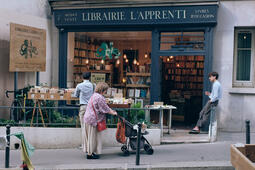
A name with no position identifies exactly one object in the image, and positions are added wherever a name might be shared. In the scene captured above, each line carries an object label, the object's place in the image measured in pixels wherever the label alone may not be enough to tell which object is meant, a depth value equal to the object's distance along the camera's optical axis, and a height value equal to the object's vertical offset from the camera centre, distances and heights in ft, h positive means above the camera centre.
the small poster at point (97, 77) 46.26 +0.17
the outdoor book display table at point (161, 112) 33.32 -3.24
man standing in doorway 35.47 -1.98
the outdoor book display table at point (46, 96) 34.01 -1.81
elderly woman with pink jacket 28.22 -3.20
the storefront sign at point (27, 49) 35.96 +3.12
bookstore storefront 39.27 +3.75
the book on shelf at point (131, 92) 44.42 -1.70
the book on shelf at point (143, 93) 43.36 -1.76
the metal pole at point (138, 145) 26.08 -4.94
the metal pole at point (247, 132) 27.81 -4.21
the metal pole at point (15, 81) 36.91 -0.39
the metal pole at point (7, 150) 24.95 -5.25
